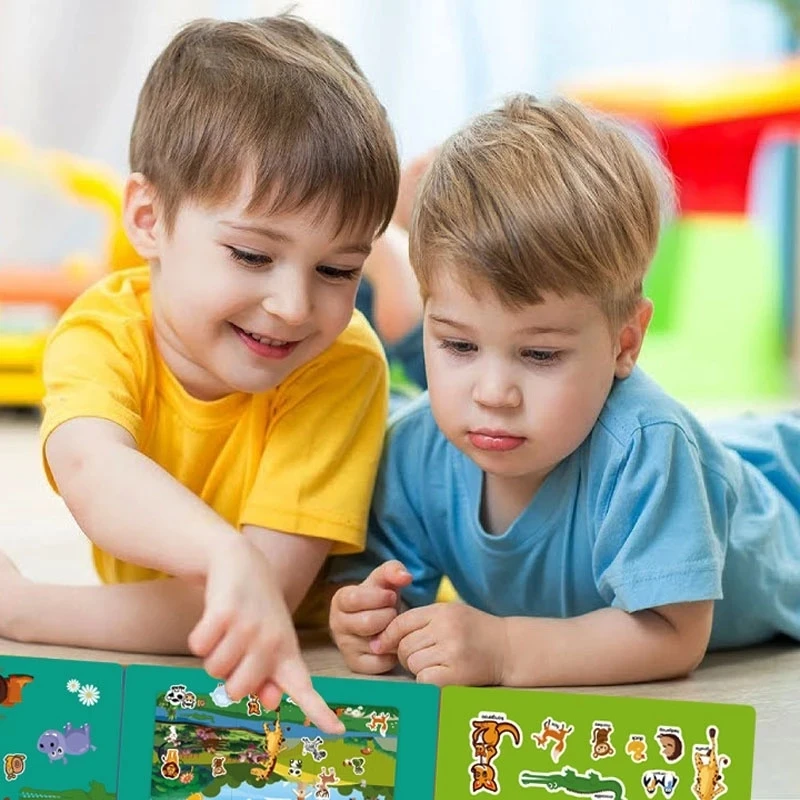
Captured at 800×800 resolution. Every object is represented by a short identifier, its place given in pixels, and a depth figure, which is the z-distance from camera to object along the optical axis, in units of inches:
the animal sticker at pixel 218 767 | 56.6
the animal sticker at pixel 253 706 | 57.1
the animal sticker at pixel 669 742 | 55.9
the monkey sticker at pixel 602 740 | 56.0
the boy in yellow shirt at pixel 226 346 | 61.6
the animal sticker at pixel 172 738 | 56.6
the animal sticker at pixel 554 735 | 56.0
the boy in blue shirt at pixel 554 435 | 60.4
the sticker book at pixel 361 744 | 55.9
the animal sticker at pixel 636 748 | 56.0
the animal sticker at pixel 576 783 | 55.8
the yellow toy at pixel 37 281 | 116.7
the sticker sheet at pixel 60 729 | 56.6
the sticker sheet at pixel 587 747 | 55.8
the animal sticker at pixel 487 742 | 55.9
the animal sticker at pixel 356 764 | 56.3
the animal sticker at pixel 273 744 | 56.6
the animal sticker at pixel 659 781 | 55.8
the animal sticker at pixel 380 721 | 56.4
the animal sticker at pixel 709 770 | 55.6
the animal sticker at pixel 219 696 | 57.0
